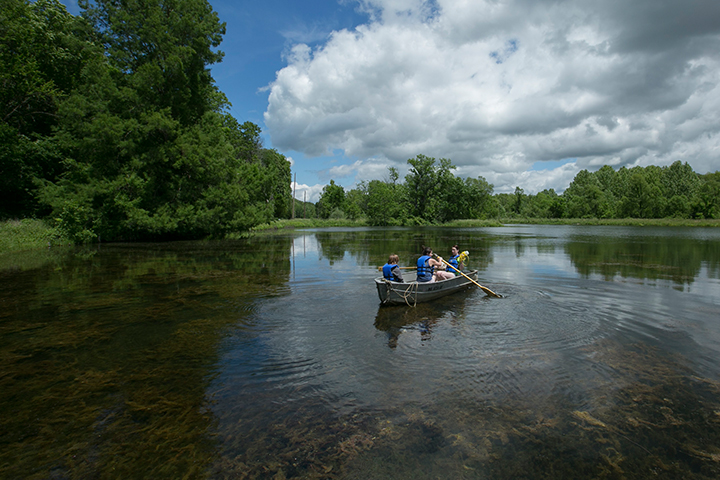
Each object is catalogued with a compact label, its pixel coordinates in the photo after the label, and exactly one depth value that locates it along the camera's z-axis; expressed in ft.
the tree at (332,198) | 330.95
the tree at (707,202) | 252.83
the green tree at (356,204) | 326.24
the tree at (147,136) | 91.76
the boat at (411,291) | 34.47
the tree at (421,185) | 303.89
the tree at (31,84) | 83.25
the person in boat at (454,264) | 44.55
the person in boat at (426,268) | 38.17
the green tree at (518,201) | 450.30
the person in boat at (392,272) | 35.73
